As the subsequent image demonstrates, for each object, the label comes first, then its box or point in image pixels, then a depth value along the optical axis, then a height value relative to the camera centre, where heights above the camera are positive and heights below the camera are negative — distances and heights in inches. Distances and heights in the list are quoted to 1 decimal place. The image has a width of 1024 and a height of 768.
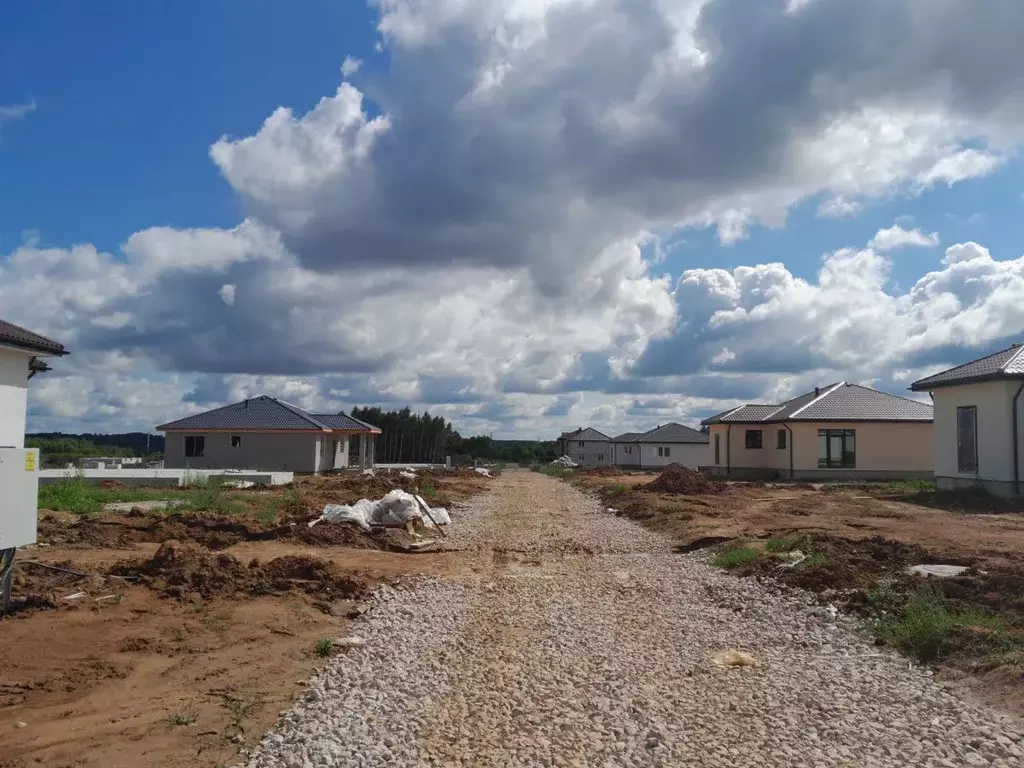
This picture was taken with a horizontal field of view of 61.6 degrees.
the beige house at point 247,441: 1701.5 -3.6
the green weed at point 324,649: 305.2 -74.3
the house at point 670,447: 2763.3 -2.2
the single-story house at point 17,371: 778.9 +60.5
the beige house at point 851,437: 1417.3 +20.8
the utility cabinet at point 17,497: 320.5 -23.2
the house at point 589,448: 3640.0 -10.0
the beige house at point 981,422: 857.5 +31.4
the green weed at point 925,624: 288.5 -61.6
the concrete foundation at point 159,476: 1181.7 -54.3
